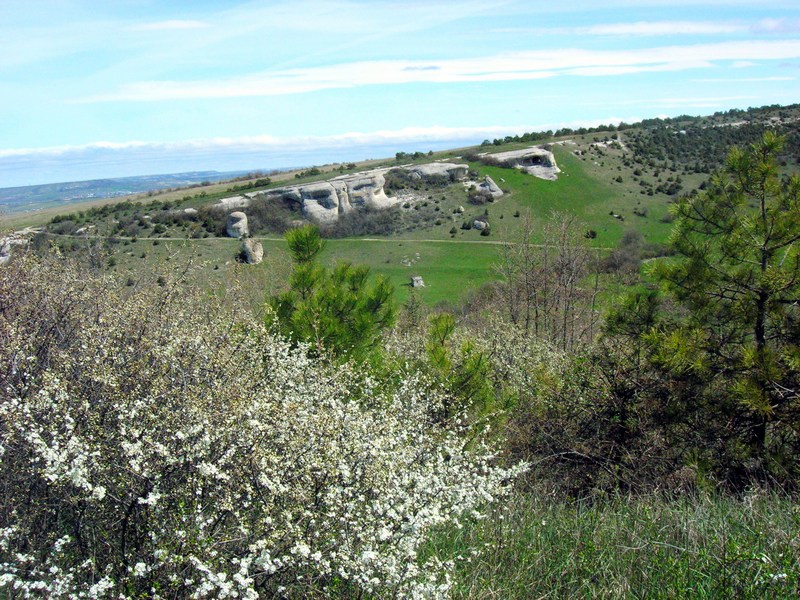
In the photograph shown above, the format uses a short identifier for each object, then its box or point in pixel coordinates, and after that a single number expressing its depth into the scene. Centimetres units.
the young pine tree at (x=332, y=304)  1094
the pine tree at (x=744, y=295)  723
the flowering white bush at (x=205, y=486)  397
